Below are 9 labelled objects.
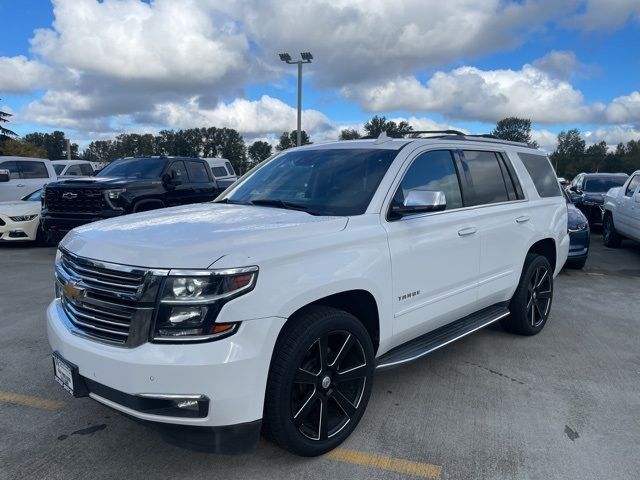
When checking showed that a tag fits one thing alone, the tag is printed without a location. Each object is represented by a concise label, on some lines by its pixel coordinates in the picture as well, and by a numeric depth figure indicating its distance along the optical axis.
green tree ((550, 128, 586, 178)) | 98.19
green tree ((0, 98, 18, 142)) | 50.19
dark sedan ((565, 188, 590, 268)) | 8.38
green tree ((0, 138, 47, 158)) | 50.91
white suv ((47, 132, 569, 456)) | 2.44
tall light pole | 22.00
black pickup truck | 8.77
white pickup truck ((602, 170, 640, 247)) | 10.01
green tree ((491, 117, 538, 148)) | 106.24
